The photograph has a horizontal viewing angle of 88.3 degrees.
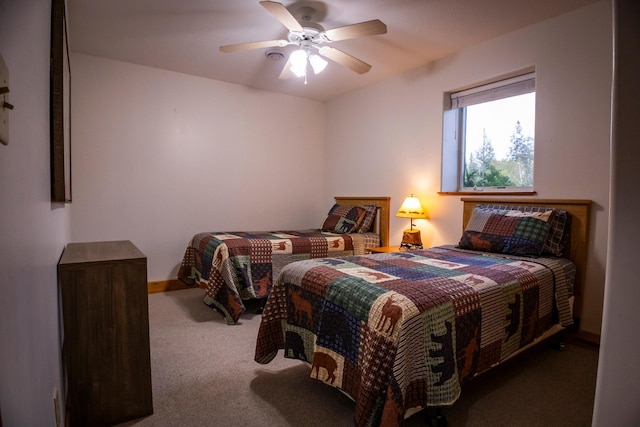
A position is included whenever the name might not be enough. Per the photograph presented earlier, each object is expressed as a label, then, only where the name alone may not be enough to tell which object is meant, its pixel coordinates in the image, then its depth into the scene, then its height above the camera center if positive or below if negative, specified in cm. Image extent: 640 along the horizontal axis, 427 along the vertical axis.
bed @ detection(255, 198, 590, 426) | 127 -53
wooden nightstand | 335 -52
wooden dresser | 145 -63
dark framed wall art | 135 +39
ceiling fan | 215 +117
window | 287 +60
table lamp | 334 -16
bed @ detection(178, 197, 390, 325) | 283 -50
